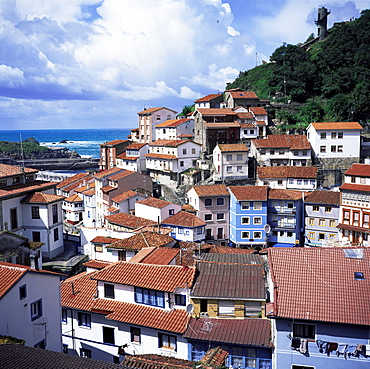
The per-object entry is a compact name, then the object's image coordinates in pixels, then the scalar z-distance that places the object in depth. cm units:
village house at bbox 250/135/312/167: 5512
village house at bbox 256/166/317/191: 5031
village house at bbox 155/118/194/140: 6354
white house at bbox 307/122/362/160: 5475
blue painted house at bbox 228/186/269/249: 4409
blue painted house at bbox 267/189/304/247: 4453
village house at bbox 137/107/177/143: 7150
